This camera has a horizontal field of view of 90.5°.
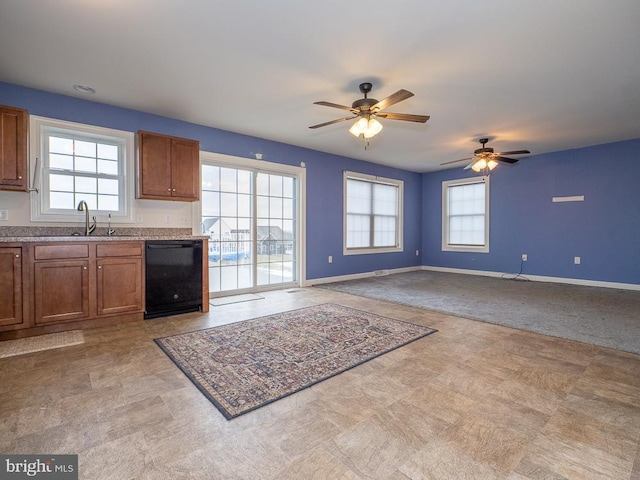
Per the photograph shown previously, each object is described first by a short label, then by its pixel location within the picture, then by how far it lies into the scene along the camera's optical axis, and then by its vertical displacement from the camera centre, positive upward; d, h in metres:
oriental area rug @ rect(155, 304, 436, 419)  2.12 -1.00
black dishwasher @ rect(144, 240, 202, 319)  3.79 -0.51
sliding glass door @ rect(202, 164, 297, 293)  4.94 +0.16
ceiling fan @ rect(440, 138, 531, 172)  5.35 +1.36
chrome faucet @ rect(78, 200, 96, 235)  3.66 +0.23
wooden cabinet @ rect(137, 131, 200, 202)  3.97 +0.90
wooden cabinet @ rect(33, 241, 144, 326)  3.18 -0.48
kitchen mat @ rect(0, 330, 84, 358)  2.76 -1.00
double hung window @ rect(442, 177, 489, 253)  7.34 +0.54
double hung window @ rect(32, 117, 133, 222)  3.63 +0.82
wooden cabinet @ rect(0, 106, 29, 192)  3.14 +0.88
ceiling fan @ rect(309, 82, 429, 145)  3.34 +1.29
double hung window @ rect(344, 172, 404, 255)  6.91 +0.54
